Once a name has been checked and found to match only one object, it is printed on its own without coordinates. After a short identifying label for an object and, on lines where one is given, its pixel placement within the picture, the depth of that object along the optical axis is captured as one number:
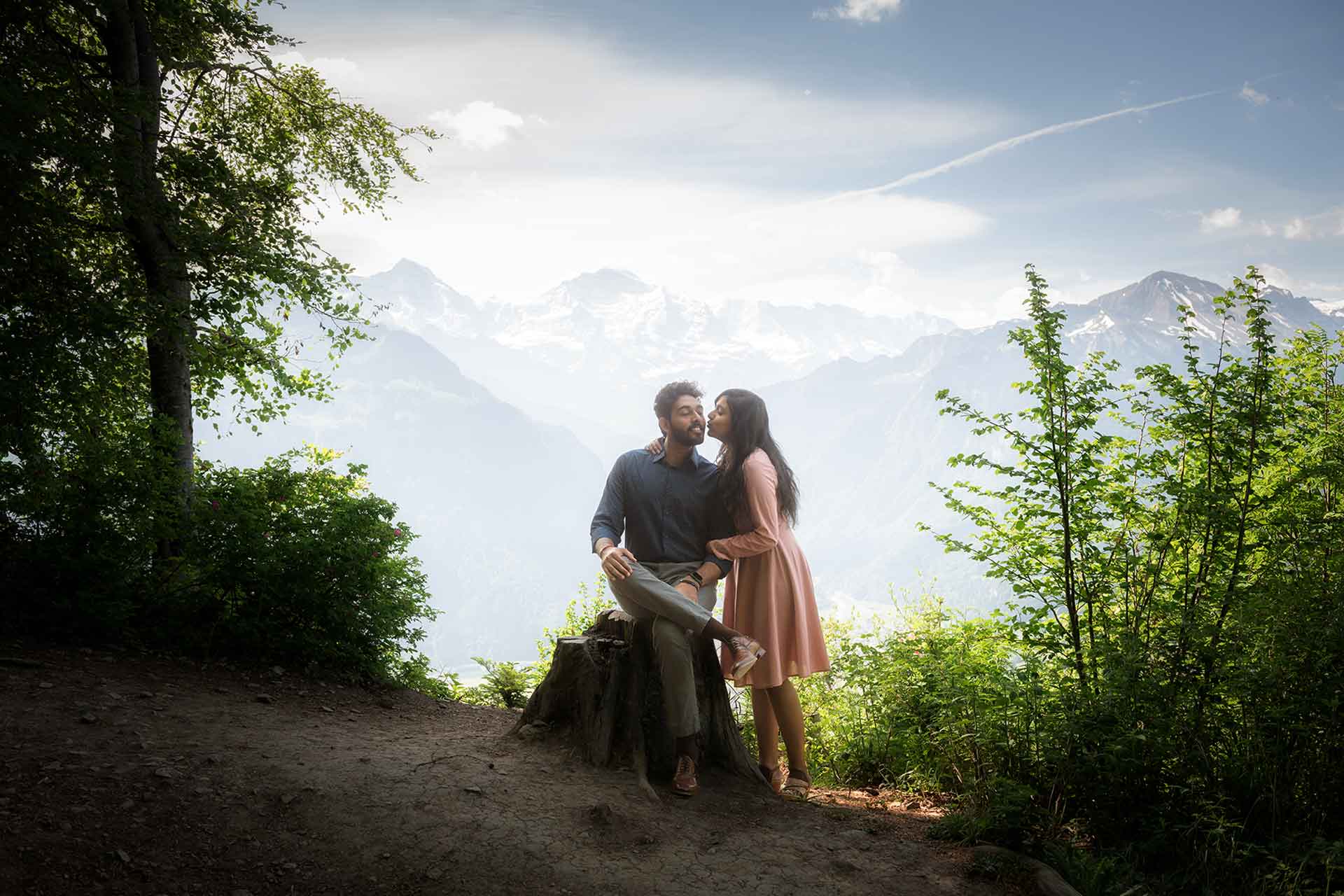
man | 5.64
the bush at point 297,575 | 6.70
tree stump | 5.29
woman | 5.58
